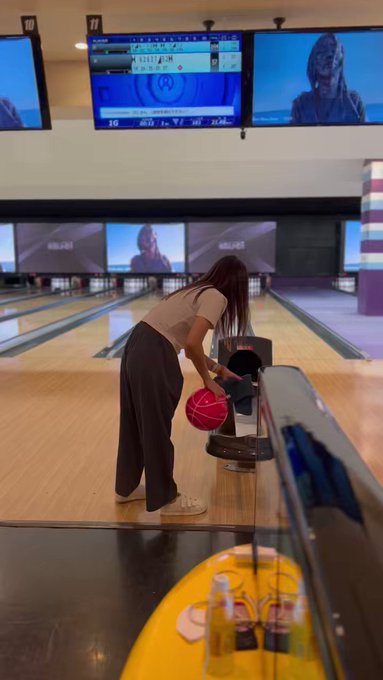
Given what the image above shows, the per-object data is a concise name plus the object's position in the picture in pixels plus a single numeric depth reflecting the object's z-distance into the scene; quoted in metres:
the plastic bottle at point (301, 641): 0.61
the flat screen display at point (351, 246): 13.54
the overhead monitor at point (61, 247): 13.59
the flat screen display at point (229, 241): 13.41
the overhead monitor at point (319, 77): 3.31
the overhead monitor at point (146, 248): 13.54
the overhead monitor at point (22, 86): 3.41
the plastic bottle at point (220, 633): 1.10
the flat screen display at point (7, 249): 13.69
